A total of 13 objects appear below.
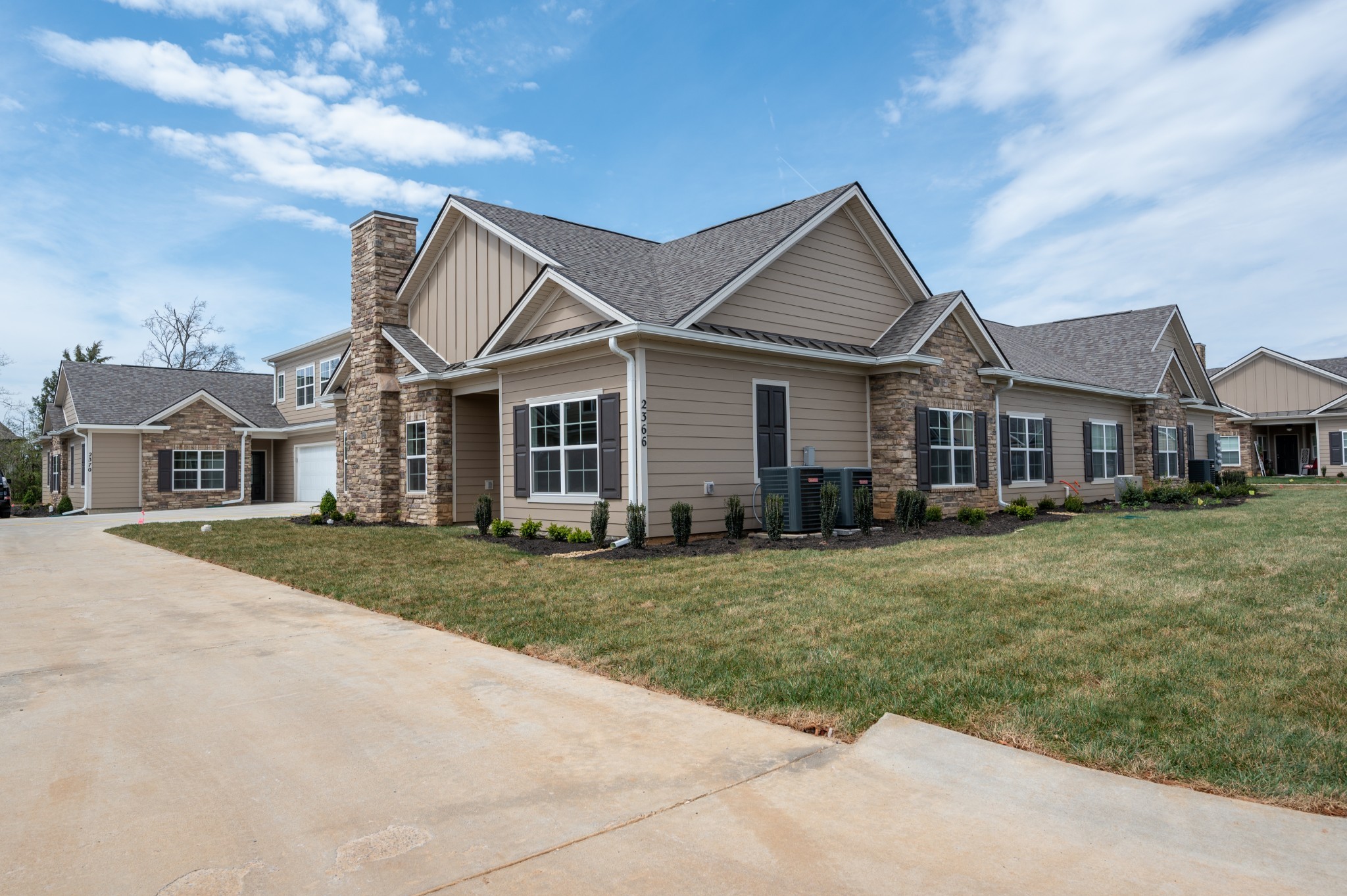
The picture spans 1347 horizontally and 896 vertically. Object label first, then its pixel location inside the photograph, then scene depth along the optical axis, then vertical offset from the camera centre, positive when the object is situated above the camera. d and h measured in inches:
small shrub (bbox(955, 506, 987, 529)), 590.2 -40.0
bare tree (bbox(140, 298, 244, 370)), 1902.1 +359.7
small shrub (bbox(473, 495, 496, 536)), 574.9 -30.5
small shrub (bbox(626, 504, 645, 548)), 457.4 -32.8
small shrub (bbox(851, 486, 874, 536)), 518.9 -28.4
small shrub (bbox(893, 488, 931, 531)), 542.3 -30.7
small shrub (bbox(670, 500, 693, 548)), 465.4 -30.9
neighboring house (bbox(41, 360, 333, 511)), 1104.8 +59.8
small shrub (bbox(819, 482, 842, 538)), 495.6 -25.9
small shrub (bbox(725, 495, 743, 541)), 498.6 -32.6
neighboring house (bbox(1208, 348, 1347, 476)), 1451.8 +87.7
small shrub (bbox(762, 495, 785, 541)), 488.4 -30.2
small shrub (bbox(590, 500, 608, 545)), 476.6 -31.3
